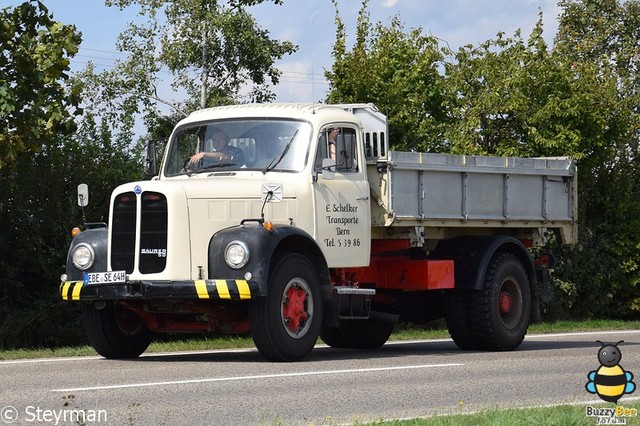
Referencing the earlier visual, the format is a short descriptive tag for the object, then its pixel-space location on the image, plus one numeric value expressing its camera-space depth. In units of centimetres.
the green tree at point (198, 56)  4341
